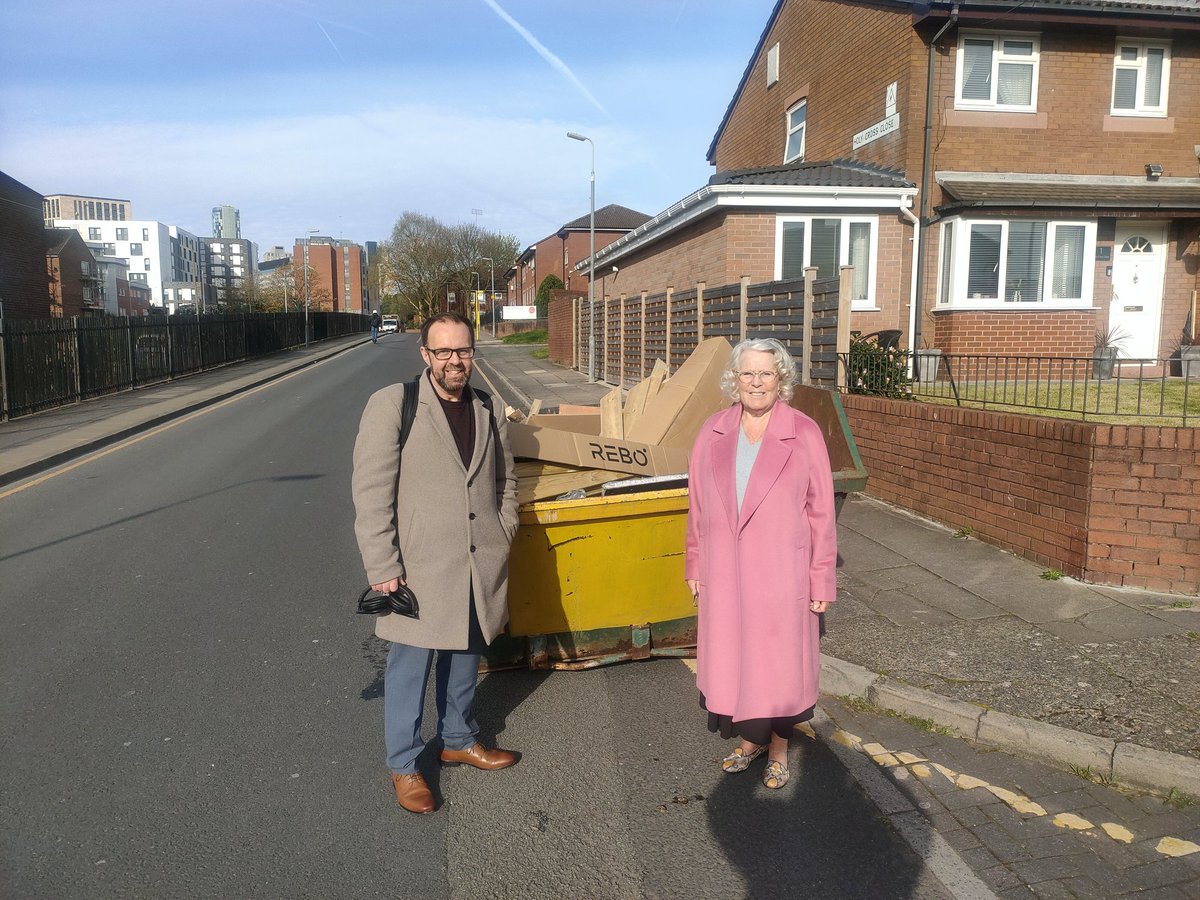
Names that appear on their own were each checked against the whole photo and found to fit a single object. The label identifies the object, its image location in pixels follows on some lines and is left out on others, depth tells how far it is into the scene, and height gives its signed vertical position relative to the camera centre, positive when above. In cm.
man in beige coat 322 -68
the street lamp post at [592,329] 2245 +23
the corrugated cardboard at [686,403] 530 -38
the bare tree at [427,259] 7356 +658
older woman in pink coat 326 -75
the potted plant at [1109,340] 1494 +2
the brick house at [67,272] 5038 +374
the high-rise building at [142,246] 12512 +1257
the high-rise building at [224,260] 16184 +1592
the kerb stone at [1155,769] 346 -165
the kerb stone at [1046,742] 364 -164
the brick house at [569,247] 6091 +670
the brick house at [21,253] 3809 +362
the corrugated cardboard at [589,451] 466 -58
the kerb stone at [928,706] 395 -163
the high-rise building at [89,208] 14112 +2034
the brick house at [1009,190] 1532 +257
